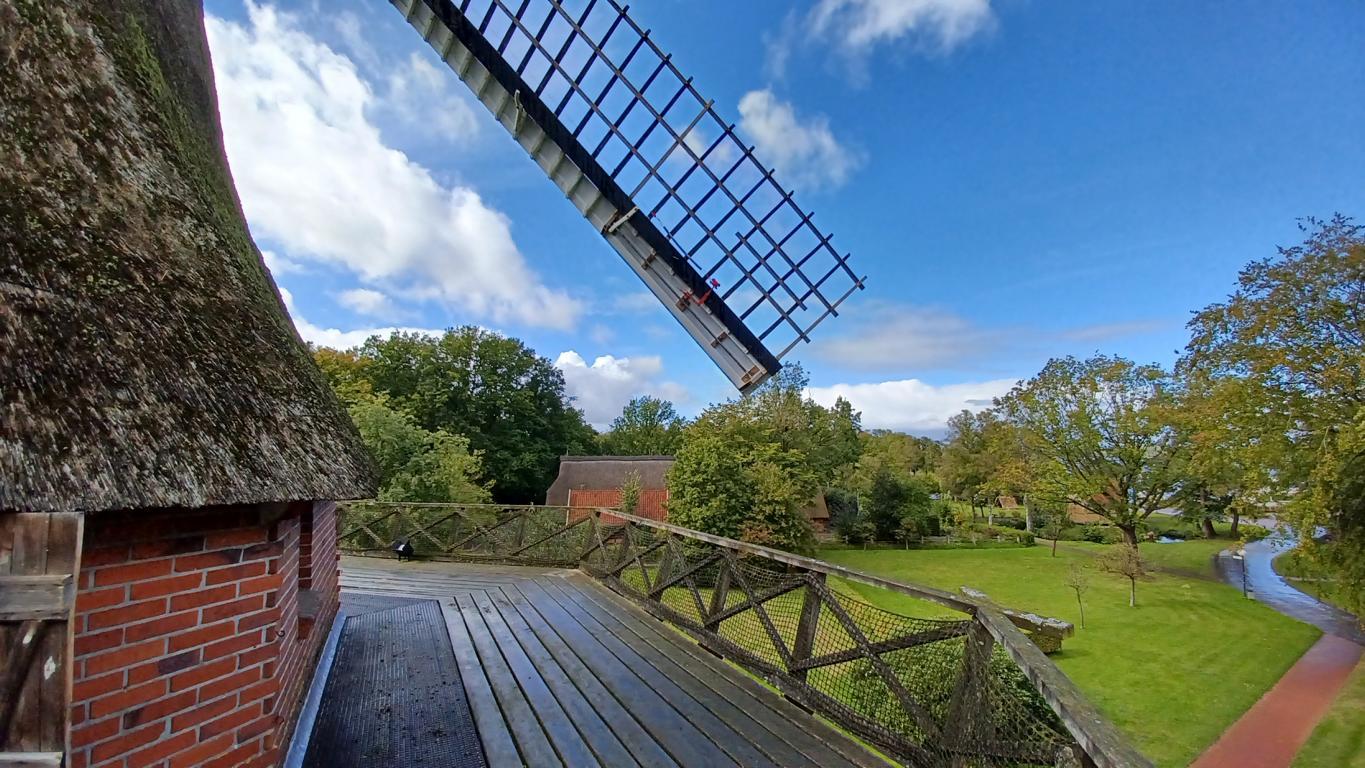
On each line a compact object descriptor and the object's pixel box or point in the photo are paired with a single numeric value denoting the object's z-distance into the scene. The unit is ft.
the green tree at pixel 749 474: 55.72
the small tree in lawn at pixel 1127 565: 52.01
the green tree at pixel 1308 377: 29.09
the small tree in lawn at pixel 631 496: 63.98
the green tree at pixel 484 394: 100.17
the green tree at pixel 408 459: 44.93
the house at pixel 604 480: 90.99
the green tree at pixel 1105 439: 64.09
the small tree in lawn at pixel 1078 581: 48.83
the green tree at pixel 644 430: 145.89
